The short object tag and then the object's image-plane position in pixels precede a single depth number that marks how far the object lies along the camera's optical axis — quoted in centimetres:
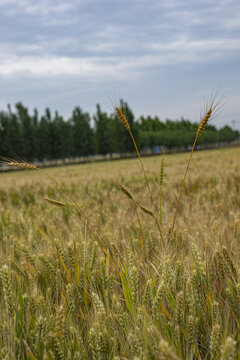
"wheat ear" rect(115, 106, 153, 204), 121
